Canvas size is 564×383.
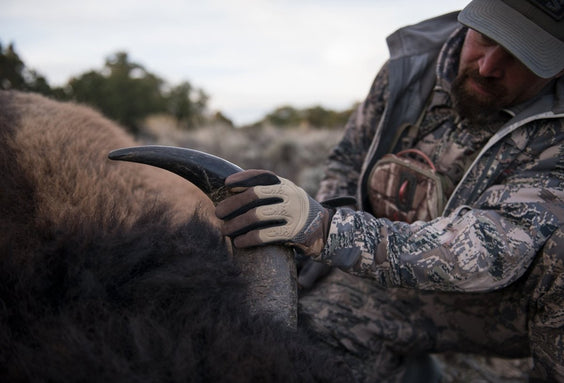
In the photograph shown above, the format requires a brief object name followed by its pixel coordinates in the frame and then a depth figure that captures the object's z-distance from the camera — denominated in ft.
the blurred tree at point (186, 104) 49.42
